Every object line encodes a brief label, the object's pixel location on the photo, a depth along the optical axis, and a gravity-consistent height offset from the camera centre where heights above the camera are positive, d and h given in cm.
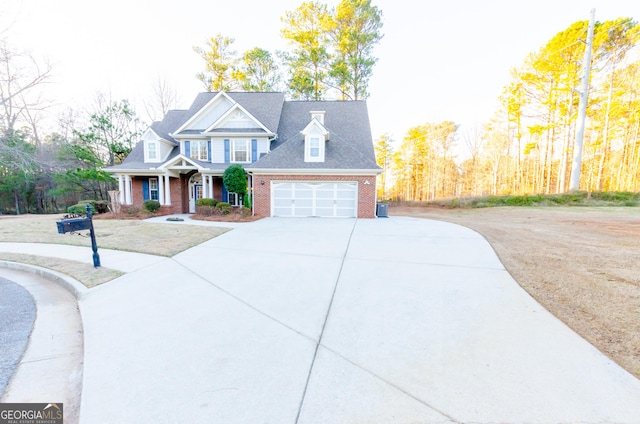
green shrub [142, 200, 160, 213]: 1493 -108
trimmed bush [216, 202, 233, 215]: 1409 -108
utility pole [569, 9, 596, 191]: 1684 +568
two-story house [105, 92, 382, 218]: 1411 +193
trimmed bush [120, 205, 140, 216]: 1455 -134
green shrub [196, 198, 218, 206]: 1462 -79
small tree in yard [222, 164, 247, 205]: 1388 +51
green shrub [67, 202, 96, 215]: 1523 -142
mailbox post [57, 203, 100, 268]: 527 -83
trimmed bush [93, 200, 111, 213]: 1662 -127
